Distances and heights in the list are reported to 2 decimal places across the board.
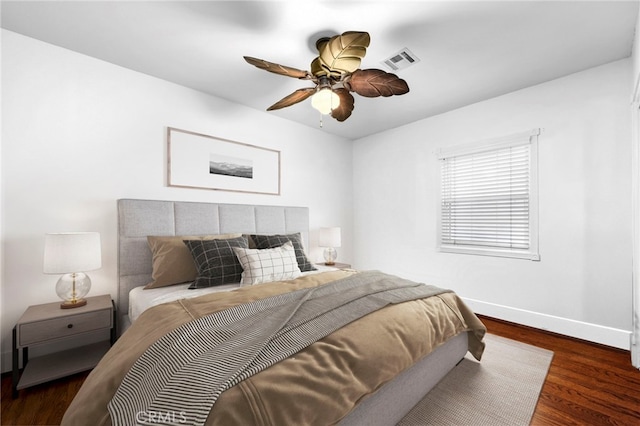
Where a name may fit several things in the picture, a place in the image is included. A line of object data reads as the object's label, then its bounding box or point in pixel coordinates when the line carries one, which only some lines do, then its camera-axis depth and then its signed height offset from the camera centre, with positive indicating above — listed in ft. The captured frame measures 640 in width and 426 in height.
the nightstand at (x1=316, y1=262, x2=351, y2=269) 12.17 -2.41
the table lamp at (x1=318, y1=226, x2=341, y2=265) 12.55 -1.27
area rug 5.26 -3.96
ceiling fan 5.59 +3.29
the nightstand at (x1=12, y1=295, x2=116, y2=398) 5.88 -2.76
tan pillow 7.65 -1.43
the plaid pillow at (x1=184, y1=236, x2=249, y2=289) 7.50 -1.42
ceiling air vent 7.61 +4.42
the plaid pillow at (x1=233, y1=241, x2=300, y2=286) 7.58 -1.51
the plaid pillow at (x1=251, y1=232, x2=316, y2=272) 9.21 -1.09
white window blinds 9.80 +0.58
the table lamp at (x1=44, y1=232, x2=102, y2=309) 6.28 -1.15
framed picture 9.45 +1.85
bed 3.14 -2.07
